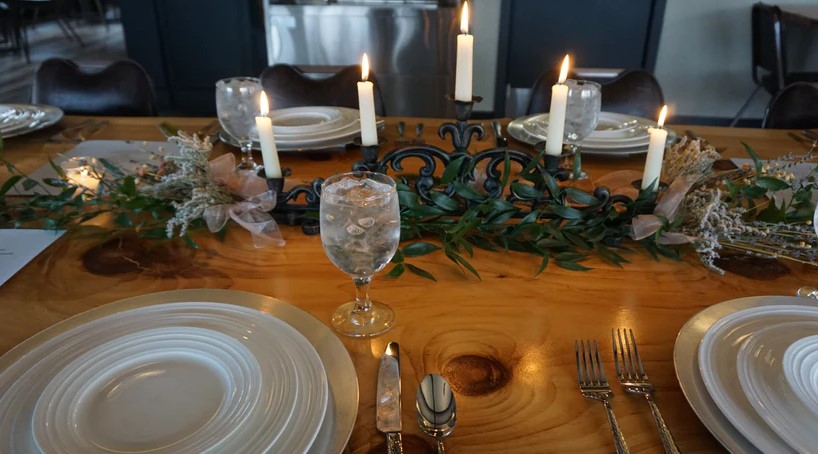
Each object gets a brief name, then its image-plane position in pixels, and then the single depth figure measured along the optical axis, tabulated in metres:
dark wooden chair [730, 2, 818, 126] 2.64
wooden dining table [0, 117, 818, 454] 0.50
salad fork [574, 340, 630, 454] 0.52
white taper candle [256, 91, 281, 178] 0.76
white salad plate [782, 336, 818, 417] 0.48
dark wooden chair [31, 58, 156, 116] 1.57
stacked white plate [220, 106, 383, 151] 1.14
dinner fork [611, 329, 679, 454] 0.50
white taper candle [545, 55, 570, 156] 0.73
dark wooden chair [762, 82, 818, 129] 1.46
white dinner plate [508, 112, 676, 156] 1.12
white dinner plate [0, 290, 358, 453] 0.44
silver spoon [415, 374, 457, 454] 0.49
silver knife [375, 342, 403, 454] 0.48
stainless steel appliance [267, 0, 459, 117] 3.04
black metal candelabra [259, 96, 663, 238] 0.77
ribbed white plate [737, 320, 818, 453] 0.45
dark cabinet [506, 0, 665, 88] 3.17
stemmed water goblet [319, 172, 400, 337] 0.58
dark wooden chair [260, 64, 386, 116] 1.58
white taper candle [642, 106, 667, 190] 0.74
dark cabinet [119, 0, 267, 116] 3.50
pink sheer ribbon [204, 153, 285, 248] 0.81
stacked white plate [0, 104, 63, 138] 1.19
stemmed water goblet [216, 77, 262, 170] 1.02
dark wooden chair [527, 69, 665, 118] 1.55
